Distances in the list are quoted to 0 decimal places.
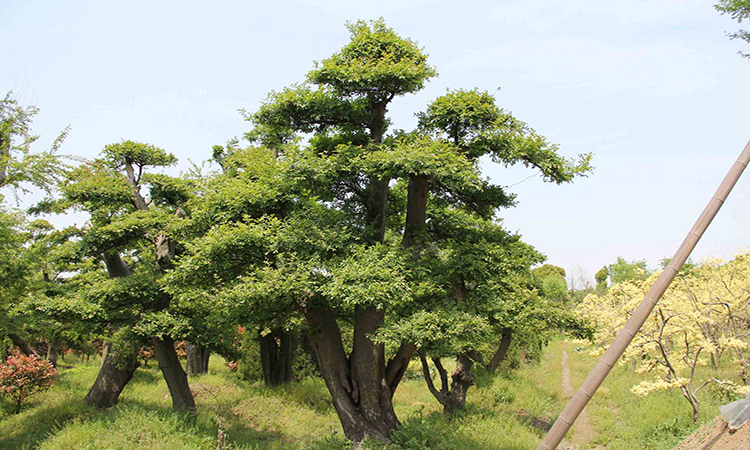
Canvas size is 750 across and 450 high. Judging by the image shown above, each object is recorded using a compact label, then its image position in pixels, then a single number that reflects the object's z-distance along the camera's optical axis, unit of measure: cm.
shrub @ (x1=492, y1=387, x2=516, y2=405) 1826
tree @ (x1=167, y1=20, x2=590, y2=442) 936
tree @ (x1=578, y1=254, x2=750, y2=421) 1300
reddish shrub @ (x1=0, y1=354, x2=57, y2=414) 1493
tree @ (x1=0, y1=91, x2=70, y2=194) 1220
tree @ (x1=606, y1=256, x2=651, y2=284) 6600
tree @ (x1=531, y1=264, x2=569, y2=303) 5236
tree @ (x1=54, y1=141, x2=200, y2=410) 1234
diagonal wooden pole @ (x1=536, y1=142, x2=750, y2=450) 604
